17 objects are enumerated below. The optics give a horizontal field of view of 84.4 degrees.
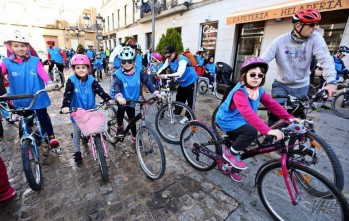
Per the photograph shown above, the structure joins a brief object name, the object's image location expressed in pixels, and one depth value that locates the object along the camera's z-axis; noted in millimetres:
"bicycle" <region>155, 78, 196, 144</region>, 3693
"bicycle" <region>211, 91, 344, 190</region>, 1980
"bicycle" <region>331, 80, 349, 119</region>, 5509
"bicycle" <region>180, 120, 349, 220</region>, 1712
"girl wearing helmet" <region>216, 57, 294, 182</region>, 2076
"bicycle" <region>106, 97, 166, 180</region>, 2639
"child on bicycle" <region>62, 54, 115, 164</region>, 2701
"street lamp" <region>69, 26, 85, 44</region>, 34750
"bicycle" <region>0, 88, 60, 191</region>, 2299
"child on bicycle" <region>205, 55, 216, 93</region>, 8295
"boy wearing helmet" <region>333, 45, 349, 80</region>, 6129
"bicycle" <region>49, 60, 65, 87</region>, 9612
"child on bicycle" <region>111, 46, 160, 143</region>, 2960
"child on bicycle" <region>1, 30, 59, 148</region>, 2719
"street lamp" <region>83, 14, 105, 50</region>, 18484
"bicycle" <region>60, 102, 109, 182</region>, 2378
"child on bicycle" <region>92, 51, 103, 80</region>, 10758
